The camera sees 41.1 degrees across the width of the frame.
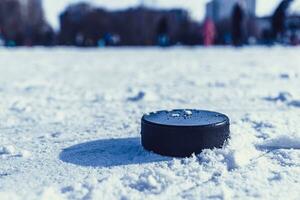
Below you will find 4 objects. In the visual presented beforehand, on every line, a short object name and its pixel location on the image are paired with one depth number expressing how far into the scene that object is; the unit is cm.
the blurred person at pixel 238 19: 1872
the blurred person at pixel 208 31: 2219
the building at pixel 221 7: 1975
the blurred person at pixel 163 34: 2208
